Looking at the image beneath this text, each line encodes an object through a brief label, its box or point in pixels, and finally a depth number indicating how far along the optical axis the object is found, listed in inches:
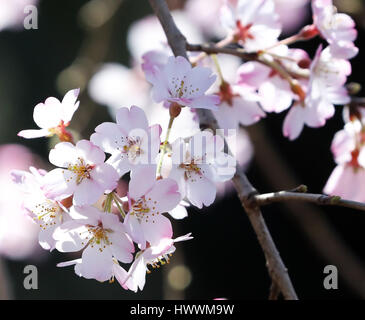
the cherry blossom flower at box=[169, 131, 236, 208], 19.9
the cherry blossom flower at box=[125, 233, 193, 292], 19.5
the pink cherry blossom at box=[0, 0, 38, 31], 38.0
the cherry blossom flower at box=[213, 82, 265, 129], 23.5
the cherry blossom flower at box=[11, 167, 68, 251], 19.7
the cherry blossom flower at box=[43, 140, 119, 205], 19.1
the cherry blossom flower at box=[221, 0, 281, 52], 23.3
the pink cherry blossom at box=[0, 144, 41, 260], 31.2
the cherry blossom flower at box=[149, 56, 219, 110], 19.5
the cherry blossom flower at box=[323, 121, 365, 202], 24.4
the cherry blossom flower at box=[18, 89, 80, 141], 20.1
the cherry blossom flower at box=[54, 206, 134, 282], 19.3
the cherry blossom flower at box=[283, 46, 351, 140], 22.5
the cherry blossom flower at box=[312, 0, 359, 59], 22.3
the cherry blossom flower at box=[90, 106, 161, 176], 19.3
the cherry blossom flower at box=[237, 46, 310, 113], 23.2
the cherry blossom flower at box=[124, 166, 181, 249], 19.0
